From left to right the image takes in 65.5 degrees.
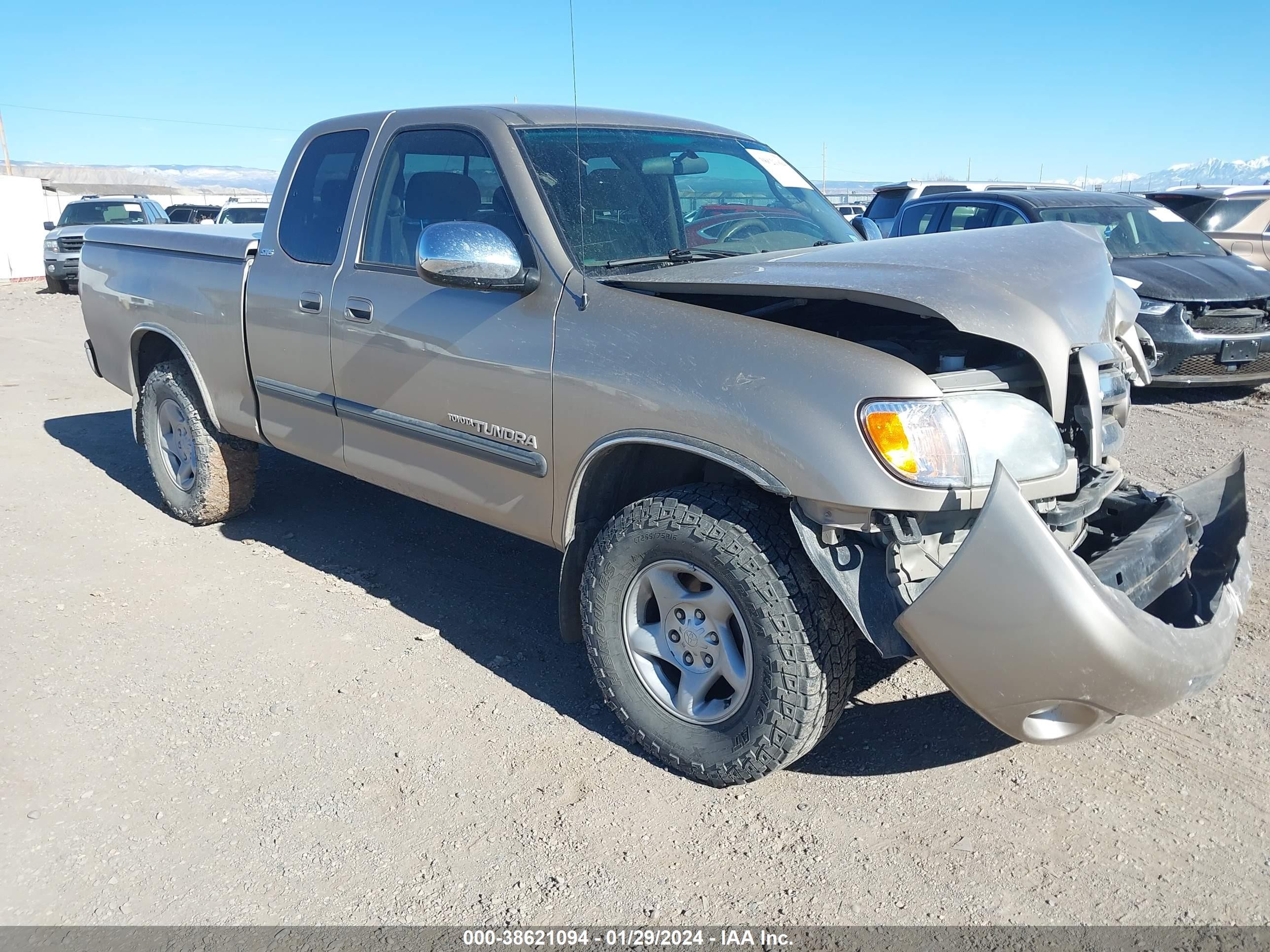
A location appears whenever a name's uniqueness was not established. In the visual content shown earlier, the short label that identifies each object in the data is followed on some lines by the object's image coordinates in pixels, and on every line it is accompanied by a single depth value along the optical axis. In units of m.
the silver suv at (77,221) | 18.84
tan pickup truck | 2.54
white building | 24.39
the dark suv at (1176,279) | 7.88
